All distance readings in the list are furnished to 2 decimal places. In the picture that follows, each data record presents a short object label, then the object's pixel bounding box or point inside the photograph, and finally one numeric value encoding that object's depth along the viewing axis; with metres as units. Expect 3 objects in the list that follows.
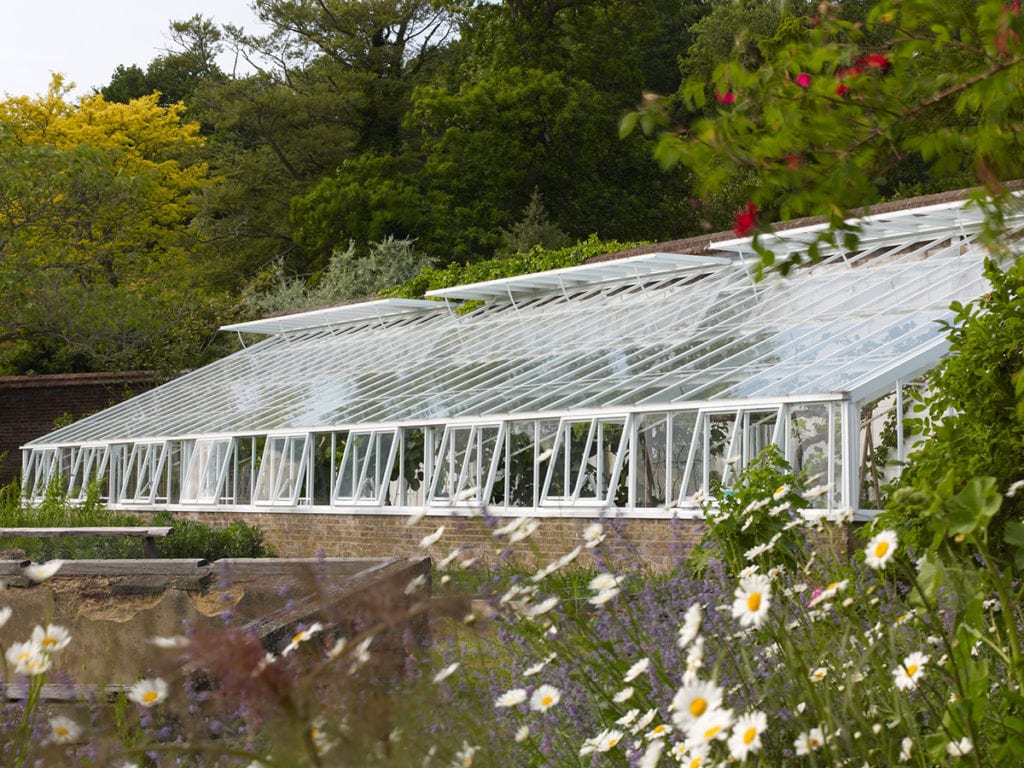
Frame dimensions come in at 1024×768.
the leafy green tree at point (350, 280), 31.58
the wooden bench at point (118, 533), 13.80
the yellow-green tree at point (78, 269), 22.34
